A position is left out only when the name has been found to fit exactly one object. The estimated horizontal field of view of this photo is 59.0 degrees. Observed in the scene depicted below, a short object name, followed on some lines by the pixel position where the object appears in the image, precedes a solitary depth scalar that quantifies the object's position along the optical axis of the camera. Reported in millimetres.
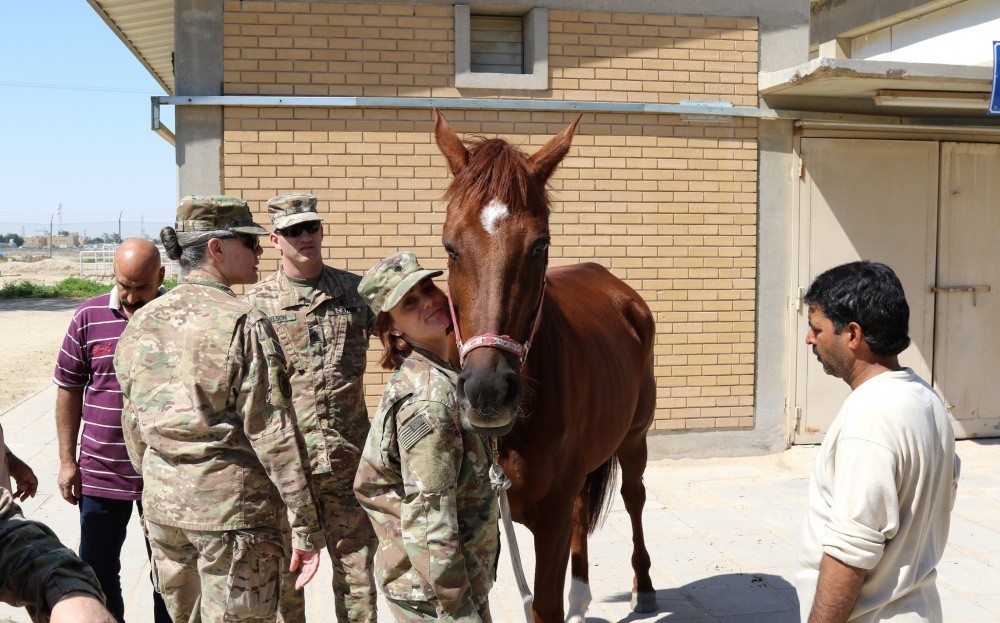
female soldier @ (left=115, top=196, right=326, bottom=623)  2697
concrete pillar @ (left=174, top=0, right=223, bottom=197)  6477
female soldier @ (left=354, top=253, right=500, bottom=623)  2242
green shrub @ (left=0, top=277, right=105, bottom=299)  29375
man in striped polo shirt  3615
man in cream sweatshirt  2082
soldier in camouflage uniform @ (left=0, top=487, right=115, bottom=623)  1502
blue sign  6469
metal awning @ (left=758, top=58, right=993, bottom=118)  6449
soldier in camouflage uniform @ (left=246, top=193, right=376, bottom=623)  3443
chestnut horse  2703
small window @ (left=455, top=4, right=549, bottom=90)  6810
